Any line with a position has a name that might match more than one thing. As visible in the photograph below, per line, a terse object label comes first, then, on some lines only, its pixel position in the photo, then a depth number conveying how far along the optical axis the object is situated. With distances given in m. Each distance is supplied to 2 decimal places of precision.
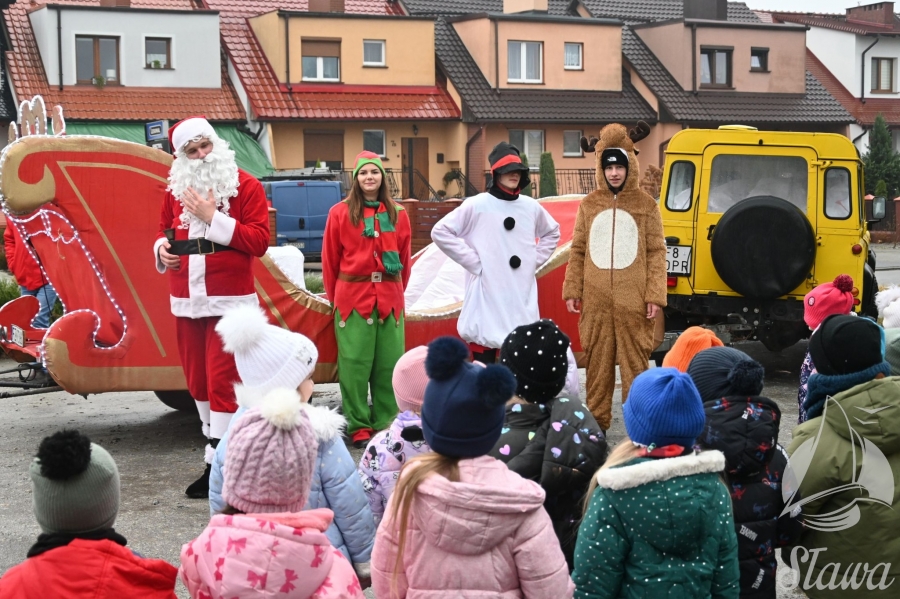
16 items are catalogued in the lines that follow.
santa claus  6.13
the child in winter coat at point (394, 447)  3.87
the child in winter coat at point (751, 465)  3.58
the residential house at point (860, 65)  44.31
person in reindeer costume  6.96
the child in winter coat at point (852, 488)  3.70
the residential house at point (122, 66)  30.80
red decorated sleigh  6.77
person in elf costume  7.27
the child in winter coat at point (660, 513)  3.05
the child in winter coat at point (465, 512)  2.86
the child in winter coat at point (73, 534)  2.75
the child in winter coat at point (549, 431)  3.64
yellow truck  9.03
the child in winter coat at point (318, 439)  3.53
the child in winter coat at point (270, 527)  2.72
